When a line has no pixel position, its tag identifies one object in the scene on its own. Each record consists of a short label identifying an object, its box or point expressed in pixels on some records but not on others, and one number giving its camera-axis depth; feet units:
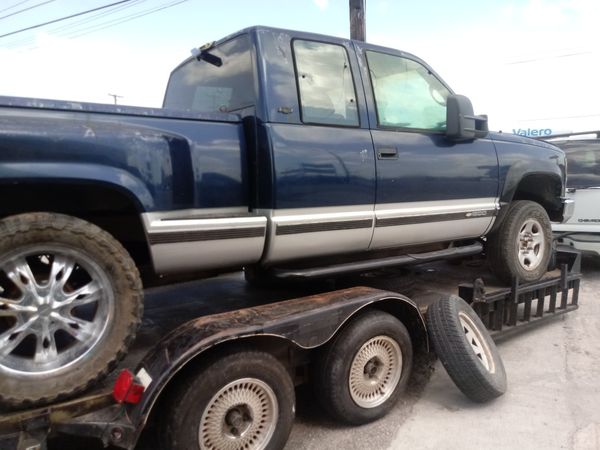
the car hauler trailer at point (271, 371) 7.35
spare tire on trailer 10.66
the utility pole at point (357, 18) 31.50
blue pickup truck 7.12
